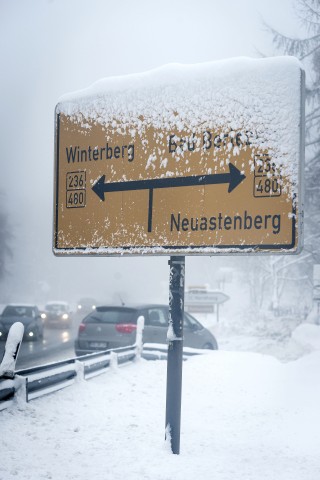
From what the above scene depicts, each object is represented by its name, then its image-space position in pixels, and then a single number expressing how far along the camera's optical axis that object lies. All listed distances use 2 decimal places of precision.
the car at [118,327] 12.30
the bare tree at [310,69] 16.59
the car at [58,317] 31.78
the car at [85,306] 44.31
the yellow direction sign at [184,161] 4.38
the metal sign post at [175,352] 5.16
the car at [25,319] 20.86
